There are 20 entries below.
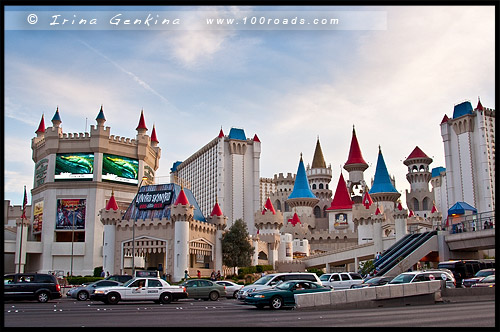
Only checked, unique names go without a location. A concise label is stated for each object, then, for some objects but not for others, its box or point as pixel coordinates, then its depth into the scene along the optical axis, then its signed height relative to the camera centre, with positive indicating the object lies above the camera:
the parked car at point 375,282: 24.48 -2.15
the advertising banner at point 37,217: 62.72 +2.29
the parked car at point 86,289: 26.47 -2.61
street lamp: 41.22 +0.53
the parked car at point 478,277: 24.78 -2.00
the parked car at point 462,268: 29.61 -1.82
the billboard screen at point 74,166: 61.97 +8.16
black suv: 23.31 -2.22
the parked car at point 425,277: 22.14 -1.74
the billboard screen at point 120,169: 63.09 +8.11
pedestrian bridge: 36.98 -0.73
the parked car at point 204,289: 25.98 -2.59
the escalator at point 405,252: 38.69 -1.30
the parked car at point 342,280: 26.88 -2.25
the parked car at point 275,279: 23.05 -1.94
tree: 47.22 -1.05
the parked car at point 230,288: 28.60 -2.78
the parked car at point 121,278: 30.49 -2.38
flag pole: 48.20 -0.08
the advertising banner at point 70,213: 61.53 +2.70
